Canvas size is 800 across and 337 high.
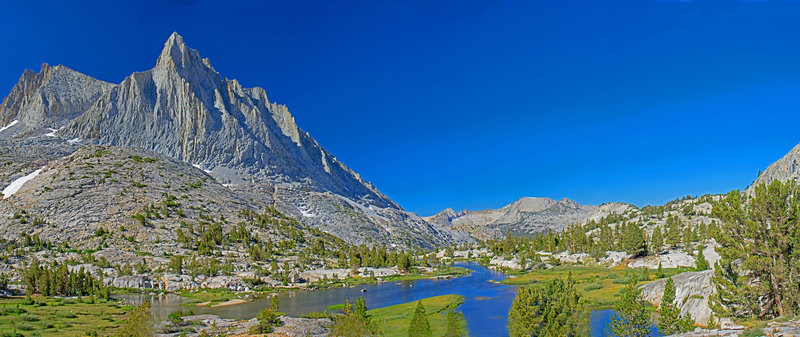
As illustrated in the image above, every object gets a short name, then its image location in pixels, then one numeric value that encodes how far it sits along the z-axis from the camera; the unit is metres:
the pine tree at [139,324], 47.22
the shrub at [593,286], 97.71
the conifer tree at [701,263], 85.81
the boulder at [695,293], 57.56
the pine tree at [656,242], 136.62
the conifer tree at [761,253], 39.56
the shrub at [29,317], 61.88
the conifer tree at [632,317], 45.28
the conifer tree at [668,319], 44.69
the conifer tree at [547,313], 39.91
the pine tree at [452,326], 52.39
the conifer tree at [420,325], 49.84
